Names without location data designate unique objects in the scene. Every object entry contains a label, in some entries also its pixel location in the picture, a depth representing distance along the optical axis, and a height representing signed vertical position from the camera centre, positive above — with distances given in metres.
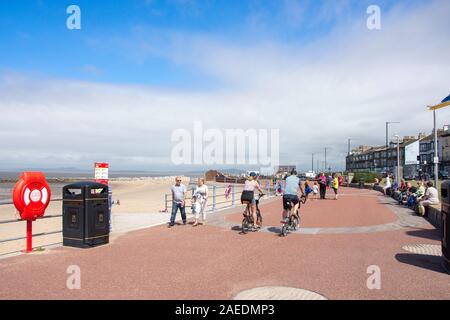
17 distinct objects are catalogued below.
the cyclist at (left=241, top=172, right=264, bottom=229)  10.00 -0.70
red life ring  7.32 -0.58
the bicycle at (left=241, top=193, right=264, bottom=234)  9.84 -1.53
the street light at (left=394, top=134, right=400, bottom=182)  26.81 -0.68
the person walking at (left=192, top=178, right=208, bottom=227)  11.42 -1.05
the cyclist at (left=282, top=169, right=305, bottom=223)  9.59 -0.73
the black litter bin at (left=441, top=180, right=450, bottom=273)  5.98 -0.97
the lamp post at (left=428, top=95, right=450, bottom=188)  15.33 +2.67
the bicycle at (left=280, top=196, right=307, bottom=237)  9.42 -1.54
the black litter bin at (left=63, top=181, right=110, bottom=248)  7.98 -1.14
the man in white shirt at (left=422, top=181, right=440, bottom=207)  12.88 -1.16
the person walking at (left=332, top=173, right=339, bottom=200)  22.33 -1.16
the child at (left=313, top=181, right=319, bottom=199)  23.90 -1.70
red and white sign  9.88 -0.18
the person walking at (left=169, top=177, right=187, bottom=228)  11.28 -1.09
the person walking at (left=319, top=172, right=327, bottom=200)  22.12 -1.32
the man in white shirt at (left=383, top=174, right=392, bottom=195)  25.42 -1.48
